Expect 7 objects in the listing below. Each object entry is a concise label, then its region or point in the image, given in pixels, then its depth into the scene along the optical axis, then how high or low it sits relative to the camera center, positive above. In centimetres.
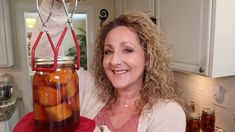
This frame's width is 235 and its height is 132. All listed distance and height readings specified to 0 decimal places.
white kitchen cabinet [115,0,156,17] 175 +40
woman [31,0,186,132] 85 -17
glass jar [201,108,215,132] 145 -50
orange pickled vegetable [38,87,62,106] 44 -10
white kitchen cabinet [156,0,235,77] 117 +6
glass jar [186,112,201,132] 145 -52
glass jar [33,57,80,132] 44 -10
